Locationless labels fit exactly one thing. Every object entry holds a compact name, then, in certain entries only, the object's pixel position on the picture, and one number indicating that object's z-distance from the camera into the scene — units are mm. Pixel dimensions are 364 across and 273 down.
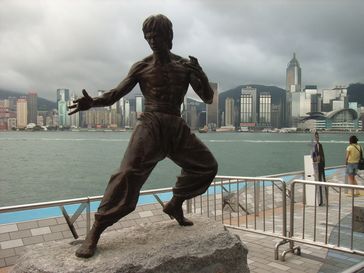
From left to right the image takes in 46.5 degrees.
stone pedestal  3668
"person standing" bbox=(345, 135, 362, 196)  10789
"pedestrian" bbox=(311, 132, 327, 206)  9953
